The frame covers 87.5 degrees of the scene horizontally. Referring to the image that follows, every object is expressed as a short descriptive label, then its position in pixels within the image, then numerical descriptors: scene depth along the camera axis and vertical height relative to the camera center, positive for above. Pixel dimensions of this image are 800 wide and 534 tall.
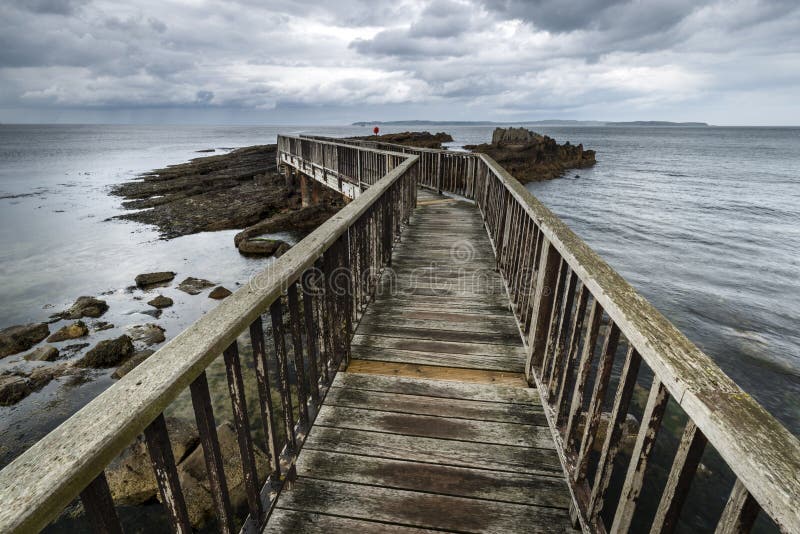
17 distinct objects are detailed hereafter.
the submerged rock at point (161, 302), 11.62 -5.06
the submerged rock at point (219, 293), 12.02 -4.95
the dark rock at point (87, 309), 11.12 -5.10
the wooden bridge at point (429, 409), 1.01 -1.57
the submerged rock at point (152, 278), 13.30 -5.13
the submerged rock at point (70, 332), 9.80 -5.01
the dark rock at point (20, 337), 9.31 -5.00
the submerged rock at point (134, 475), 5.05 -4.24
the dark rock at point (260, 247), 15.91 -4.84
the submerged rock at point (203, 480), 4.82 -4.14
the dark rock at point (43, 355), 8.97 -5.04
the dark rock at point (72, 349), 9.20 -5.07
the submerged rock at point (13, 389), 7.54 -4.91
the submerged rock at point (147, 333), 9.62 -4.97
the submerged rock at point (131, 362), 8.14 -4.82
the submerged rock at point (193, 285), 12.78 -5.12
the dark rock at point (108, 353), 8.70 -4.87
